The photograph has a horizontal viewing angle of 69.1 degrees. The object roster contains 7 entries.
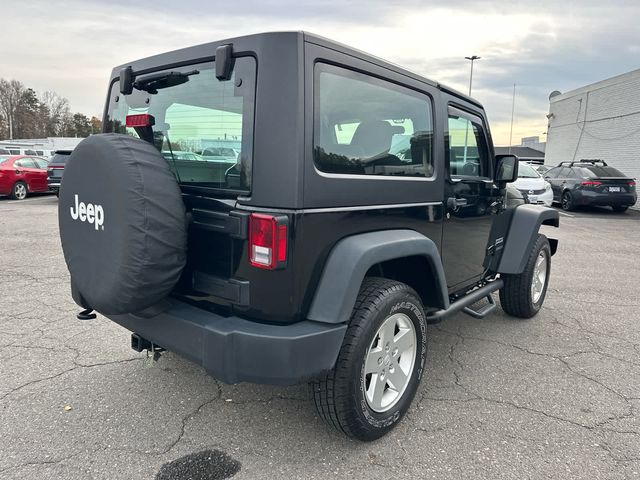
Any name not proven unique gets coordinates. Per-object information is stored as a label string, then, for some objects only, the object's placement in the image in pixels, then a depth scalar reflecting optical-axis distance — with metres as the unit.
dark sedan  13.64
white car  12.89
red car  13.88
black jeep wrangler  2.03
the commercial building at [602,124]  16.48
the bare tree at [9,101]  66.88
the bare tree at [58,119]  68.00
